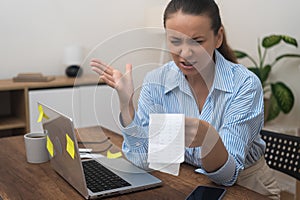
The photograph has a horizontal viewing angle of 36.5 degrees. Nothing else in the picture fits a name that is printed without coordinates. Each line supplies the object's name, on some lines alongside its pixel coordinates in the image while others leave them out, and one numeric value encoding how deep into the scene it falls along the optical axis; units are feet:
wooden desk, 4.10
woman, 4.31
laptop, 4.05
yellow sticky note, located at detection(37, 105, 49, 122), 4.76
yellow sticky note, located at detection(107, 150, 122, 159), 4.92
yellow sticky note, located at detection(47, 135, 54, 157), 4.80
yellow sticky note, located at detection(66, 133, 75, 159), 4.03
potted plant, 10.78
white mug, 5.08
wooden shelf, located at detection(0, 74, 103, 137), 10.55
